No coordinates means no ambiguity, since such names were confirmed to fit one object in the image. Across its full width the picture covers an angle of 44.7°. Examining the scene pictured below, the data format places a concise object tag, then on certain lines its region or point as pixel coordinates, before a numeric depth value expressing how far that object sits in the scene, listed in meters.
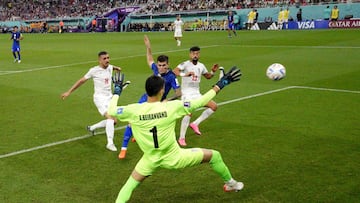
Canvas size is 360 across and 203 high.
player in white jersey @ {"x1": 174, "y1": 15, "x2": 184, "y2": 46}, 33.56
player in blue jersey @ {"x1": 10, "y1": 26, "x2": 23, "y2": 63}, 27.09
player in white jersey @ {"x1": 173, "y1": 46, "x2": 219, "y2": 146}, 9.82
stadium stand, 48.88
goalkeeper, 5.66
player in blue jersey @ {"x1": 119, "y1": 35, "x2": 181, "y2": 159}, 8.74
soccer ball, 9.62
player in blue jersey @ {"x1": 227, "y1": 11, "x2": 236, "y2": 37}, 39.72
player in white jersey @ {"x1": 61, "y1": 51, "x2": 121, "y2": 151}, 9.80
